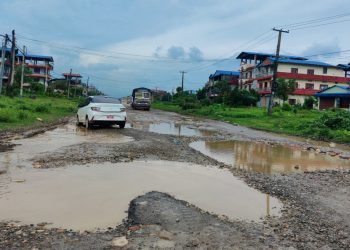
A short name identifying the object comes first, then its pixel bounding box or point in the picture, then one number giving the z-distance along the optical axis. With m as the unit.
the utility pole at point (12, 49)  40.03
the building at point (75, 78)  117.19
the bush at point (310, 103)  57.09
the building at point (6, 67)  84.06
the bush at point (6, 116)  18.71
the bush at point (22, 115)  20.59
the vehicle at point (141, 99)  52.18
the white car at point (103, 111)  17.88
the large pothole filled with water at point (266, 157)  11.39
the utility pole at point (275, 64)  38.56
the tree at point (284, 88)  55.88
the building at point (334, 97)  52.16
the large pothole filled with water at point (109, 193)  5.57
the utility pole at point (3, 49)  35.15
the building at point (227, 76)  88.69
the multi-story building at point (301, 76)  66.62
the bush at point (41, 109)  27.94
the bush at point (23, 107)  26.35
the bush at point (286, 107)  46.98
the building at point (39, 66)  98.12
